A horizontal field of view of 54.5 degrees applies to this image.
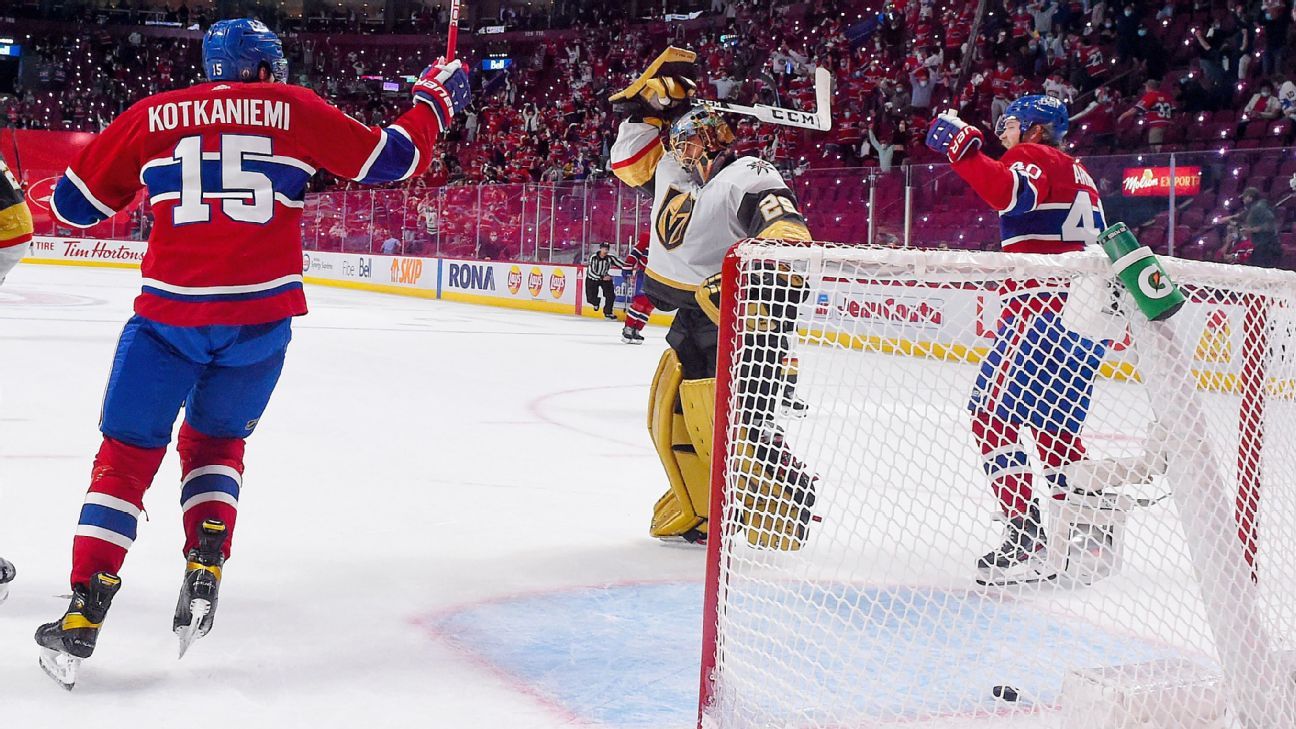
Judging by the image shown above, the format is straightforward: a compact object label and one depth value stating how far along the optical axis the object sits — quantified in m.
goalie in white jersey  3.03
